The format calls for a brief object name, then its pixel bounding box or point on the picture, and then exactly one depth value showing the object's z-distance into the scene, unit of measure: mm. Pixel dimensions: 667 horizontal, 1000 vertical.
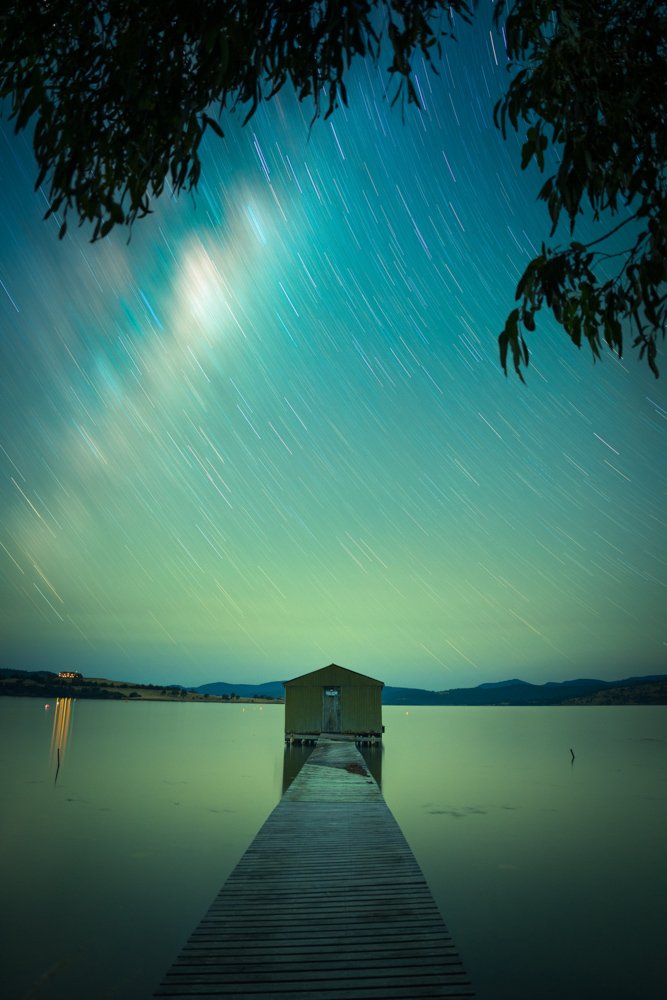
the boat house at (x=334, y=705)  44656
